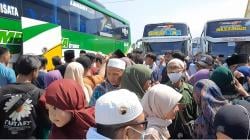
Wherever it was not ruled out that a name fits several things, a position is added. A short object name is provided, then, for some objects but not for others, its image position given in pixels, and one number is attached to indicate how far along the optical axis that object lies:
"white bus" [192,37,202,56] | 11.40
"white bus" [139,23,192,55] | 10.34
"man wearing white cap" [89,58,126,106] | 2.63
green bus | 5.46
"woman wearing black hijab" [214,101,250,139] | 1.43
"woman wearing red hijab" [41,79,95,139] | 1.66
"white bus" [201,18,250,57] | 9.59
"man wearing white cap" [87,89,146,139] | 1.23
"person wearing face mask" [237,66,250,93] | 3.37
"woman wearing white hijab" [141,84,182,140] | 1.83
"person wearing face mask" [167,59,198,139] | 2.43
